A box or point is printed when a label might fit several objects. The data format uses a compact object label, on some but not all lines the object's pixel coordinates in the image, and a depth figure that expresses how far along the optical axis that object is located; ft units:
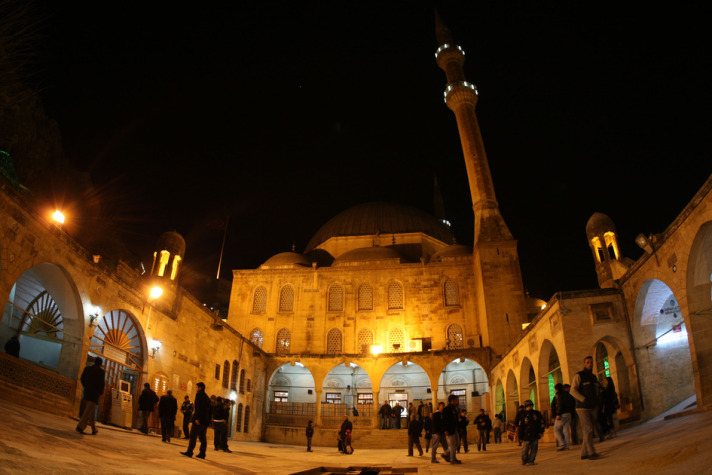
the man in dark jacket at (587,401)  19.38
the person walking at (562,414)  25.25
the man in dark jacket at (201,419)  25.99
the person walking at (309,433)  52.27
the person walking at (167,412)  34.71
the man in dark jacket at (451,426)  28.29
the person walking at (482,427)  38.88
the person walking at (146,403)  36.55
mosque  32.63
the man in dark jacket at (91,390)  25.55
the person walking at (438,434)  29.48
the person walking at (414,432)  37.86
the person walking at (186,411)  39.47
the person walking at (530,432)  22.58
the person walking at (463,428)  37.32
